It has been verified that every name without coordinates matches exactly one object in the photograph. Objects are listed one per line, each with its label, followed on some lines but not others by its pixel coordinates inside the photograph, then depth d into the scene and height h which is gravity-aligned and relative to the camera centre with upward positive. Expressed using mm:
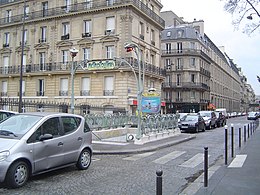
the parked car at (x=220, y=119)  33269 -994
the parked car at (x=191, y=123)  23891 -1022
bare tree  14293 +4985
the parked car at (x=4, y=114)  11521 -199
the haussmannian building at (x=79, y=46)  35750 +8184
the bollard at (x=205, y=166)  6254 -1166
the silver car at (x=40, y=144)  6301 -819
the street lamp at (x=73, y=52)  16706 +3140
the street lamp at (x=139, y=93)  14297 +817
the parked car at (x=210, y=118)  28469 -771
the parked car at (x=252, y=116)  52975 -923
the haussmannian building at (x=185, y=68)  61562 +8612
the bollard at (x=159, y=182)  3680 -865
